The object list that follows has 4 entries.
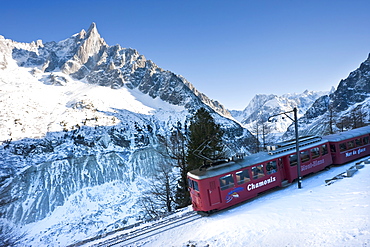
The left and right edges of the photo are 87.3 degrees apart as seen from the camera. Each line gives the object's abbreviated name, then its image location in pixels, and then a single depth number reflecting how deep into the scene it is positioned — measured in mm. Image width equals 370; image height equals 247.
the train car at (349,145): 18688
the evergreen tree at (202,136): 19469
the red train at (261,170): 12422
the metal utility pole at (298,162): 14283
